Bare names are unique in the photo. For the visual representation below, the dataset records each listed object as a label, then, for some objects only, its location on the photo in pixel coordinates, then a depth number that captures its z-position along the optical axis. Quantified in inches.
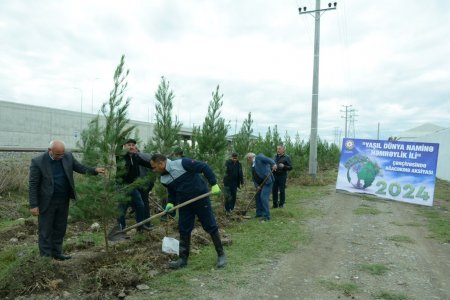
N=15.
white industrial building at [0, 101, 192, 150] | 1444.4
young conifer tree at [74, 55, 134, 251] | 224.8
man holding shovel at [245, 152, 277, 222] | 382.9
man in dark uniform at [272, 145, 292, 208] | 433.1
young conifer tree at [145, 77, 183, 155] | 350.0
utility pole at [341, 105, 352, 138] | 2953.2
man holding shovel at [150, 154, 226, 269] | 226.2
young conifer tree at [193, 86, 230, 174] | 408.8
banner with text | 546.0
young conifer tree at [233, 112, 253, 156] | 590.2
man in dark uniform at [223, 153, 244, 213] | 417.4
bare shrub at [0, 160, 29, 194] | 469.4
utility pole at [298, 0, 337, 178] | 783.1
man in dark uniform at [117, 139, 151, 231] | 269.6
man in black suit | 221.1
